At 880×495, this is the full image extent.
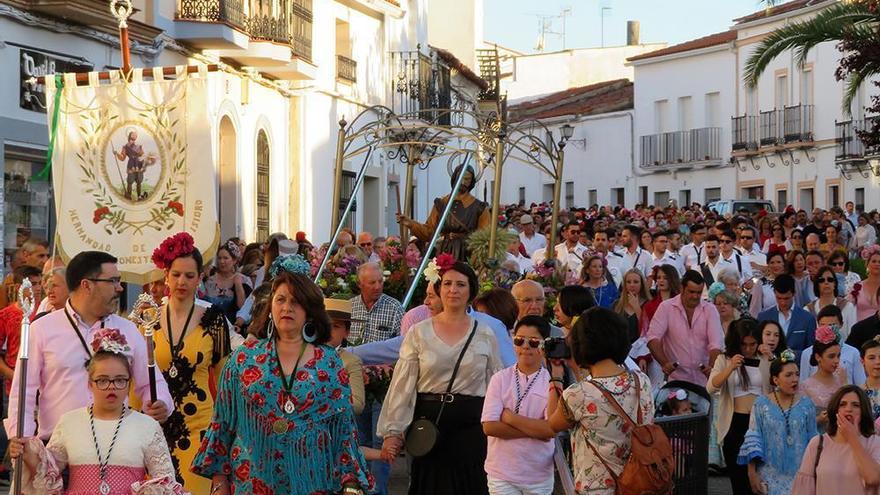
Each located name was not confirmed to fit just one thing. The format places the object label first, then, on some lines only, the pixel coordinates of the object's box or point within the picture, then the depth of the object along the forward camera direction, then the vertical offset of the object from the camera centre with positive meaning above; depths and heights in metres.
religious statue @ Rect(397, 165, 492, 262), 16.28 +0.21
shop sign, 19.12 +1.90
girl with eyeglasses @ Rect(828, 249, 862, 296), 17.31 -0.27
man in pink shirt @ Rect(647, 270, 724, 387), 14.22 -0.72
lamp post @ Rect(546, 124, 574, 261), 17.25 +0.44
